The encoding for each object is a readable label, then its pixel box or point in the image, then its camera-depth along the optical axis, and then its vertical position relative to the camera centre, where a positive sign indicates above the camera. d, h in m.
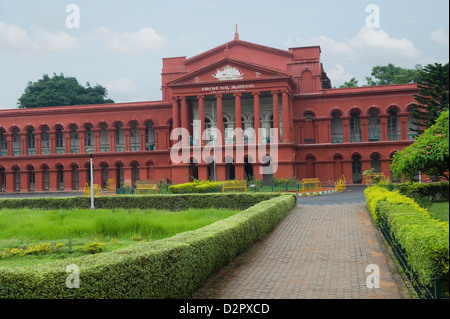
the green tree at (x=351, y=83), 58.35 +10.64
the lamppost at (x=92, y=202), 20.24 -1.56
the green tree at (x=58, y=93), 54.62 +9.72
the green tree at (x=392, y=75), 53.54 +10.92
